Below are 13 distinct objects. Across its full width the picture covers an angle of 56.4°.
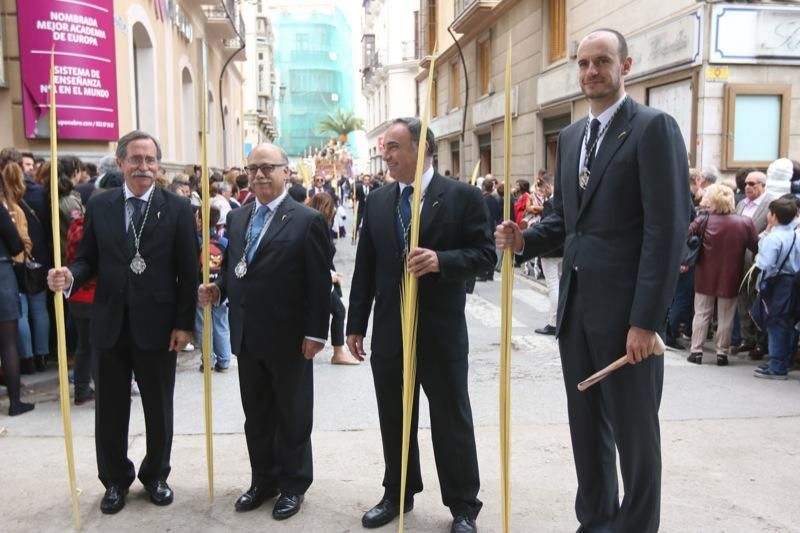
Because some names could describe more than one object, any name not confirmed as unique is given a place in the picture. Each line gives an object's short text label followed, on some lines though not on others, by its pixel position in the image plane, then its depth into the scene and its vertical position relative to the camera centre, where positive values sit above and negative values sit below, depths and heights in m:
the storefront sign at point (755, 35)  9.80 +2.12
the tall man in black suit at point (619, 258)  2.68 -0.23
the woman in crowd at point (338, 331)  6.98 -1.25
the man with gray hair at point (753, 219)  7.21 -0.23
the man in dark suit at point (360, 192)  16.27 +0.13
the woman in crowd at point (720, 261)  6.83 -0.60
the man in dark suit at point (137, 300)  3.74 -0.51
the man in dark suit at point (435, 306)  3.40 -0.50
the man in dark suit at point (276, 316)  3.65 -0.58
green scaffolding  69.25 +12.19
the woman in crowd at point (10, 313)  5.33 -0.82
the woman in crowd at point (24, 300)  5.61 -0.84
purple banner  9.60 +1.78
